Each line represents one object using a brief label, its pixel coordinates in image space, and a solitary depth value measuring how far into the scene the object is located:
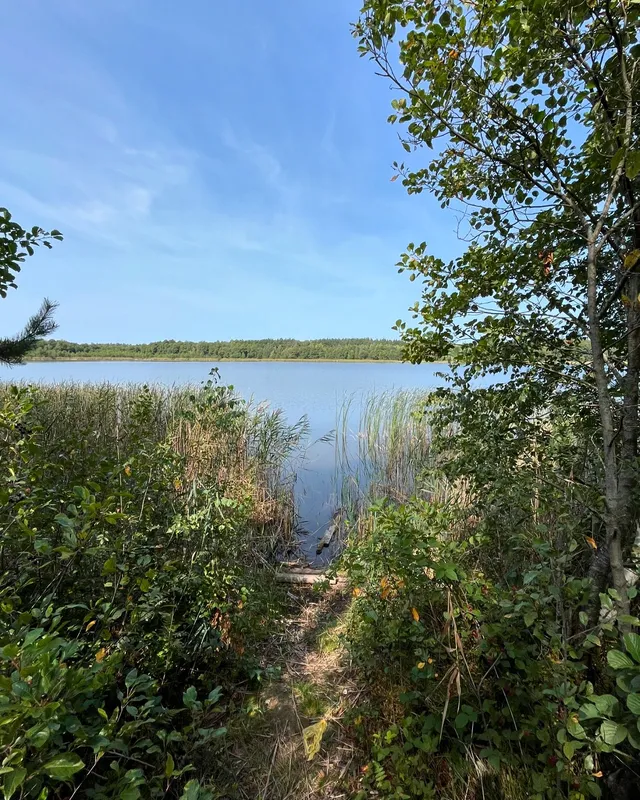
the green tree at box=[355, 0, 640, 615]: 1.21
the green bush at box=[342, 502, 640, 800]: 1.12
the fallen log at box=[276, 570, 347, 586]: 3.39
